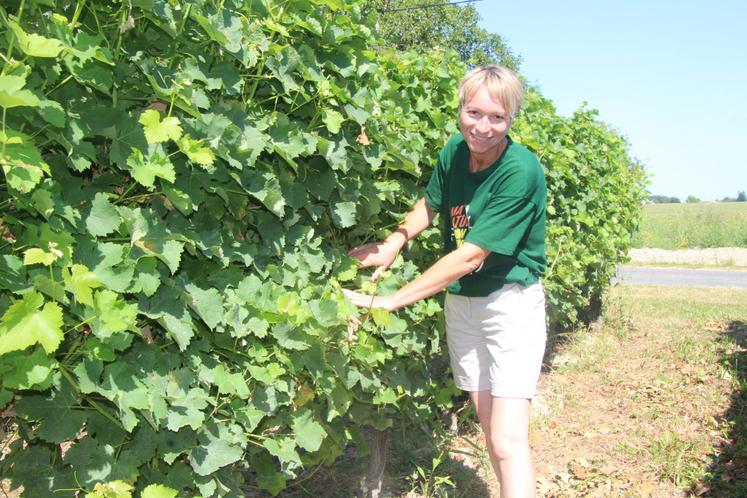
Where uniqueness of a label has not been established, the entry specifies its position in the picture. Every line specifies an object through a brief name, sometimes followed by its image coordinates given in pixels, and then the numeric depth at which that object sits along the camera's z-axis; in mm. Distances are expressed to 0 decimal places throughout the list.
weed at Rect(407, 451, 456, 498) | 4102
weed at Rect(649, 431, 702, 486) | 4785
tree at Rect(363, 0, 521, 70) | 33938
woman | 2943
